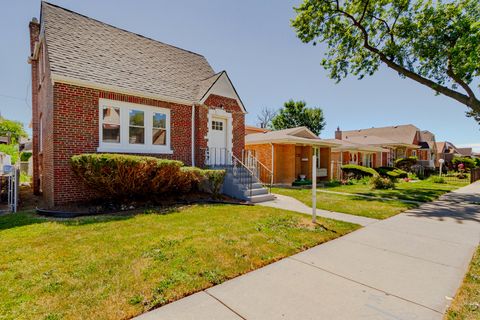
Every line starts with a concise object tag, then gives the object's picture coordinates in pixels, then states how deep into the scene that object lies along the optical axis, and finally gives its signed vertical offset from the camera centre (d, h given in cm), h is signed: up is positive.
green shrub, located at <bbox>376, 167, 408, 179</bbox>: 2052 -116
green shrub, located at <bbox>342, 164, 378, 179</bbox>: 1944 -99
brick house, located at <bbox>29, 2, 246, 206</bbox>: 774 +230
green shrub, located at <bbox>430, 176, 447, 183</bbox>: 1948 -166
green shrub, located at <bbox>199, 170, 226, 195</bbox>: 903 -84
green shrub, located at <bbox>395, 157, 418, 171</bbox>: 2666 -34
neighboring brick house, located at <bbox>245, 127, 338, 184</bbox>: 1628 +51
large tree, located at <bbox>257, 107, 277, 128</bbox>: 5068 +929
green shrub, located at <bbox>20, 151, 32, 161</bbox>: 2554 +13
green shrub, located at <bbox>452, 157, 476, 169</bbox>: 3640 -23
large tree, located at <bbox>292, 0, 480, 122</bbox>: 1215 +757
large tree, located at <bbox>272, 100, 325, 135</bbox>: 3966 +741
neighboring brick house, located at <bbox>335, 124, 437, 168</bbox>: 3036 +269
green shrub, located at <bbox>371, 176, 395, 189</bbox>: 1485 -154
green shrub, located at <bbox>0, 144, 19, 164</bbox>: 1855 +51
